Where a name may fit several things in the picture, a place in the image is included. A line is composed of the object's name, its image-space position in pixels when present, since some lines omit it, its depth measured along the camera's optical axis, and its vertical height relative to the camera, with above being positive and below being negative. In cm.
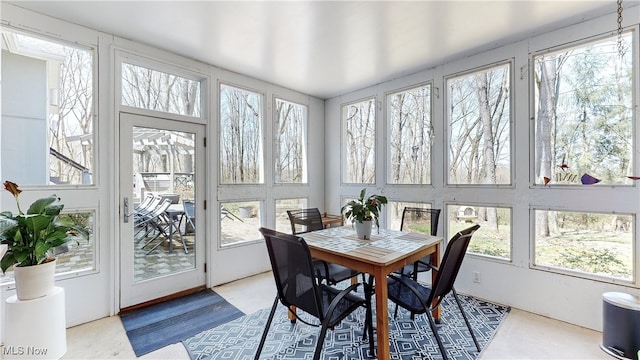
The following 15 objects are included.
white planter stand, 179 -100
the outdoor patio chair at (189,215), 323 -42
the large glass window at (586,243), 233 -60
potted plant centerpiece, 244 -31
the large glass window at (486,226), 295 -54
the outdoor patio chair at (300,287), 160 -68
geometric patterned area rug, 209 -134
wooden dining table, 181 -55
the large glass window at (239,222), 355 -58
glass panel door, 279 -32
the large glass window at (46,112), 228 +61
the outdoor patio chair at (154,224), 292 -49
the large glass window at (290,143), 421 +59
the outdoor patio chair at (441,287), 175 -75
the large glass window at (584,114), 234 +60
